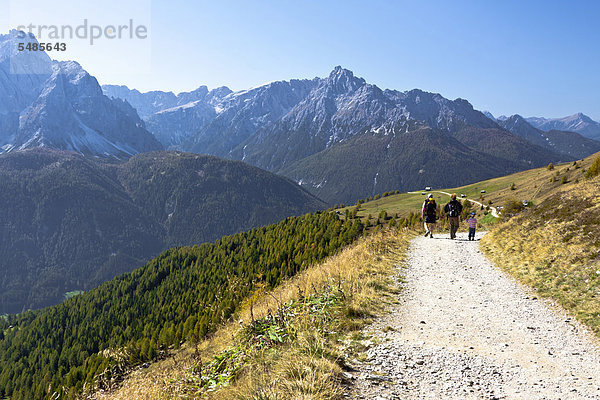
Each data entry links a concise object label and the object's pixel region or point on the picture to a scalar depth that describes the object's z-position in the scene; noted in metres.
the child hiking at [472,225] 24.75
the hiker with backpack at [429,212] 26.41
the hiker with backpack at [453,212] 25.70
